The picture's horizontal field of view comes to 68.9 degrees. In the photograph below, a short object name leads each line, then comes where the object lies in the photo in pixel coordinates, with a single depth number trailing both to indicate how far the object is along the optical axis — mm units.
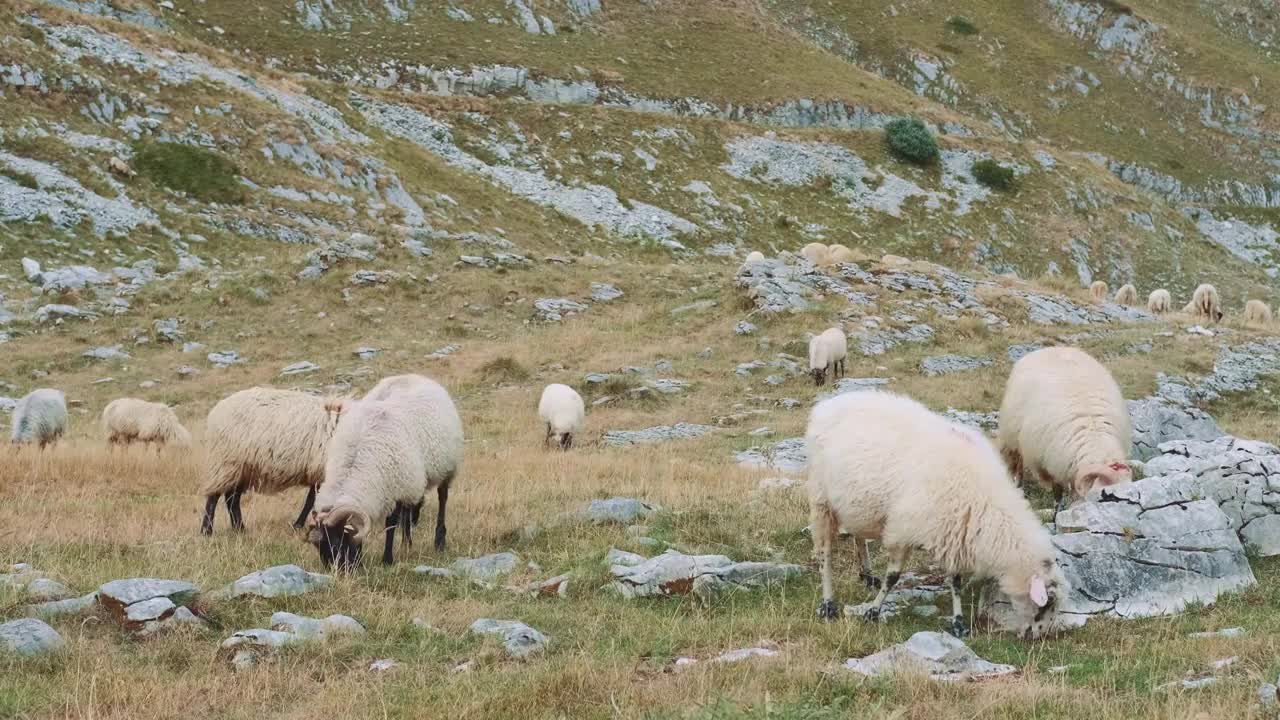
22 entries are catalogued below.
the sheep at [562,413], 18156
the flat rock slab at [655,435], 18484
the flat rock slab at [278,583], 7903
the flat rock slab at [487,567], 9258
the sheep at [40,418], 16594
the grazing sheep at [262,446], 11312
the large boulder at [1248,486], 9648
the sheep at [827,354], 23219
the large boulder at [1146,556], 8164
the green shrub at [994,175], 59469
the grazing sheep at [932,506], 7715
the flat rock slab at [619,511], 11212
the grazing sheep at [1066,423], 10602
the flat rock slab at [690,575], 8562
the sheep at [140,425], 16906
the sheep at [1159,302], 39125
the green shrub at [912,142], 59406
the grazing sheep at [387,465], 9461
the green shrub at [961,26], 90688
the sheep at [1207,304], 33125
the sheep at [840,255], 32125
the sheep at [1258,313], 34062
